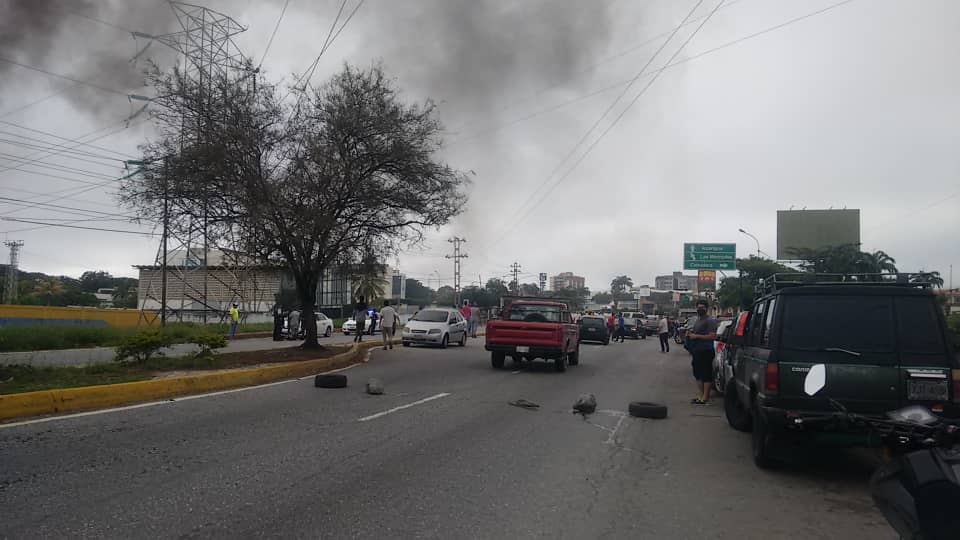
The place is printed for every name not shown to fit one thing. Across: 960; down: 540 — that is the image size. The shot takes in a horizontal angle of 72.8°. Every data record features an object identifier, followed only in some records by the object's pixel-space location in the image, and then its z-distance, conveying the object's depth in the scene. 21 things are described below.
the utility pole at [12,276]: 64.39
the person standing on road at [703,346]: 11.26
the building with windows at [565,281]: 180.25
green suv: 6.02
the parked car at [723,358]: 10.09
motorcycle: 2.56
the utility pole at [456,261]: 74.03
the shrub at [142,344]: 12.75
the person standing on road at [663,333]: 28.55
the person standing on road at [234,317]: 29.30
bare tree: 15.81
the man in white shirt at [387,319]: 22.00
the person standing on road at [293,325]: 29.12
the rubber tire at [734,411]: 9.00
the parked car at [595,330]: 33.61
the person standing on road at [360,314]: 26.92
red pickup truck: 16.55
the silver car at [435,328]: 25.31
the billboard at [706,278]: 70.62
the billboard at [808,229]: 46.12
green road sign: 52.31
